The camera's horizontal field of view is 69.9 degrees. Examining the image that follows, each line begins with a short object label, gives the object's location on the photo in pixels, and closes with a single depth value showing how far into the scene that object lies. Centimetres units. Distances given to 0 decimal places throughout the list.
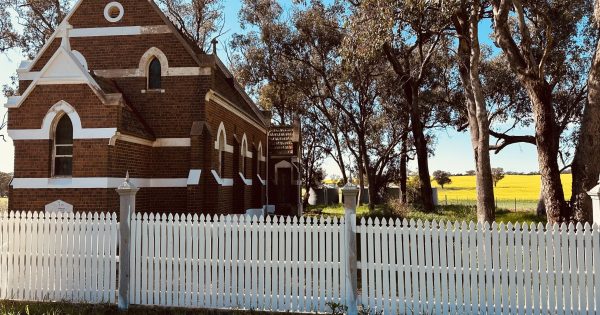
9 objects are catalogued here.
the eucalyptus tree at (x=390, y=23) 1529
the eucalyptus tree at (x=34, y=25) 2923
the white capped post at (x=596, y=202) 725
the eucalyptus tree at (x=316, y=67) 3300
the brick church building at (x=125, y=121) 1320
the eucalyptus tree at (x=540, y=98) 1109
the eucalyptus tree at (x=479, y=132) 1502
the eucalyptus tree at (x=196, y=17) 3306
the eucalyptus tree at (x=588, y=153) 1045
